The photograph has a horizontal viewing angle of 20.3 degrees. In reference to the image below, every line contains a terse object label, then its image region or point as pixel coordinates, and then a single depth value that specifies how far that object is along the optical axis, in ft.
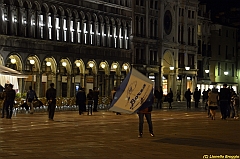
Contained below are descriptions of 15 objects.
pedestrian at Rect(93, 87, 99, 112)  156.15
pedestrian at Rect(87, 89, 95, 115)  140.26
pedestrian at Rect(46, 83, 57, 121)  112.57
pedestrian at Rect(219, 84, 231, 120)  121.29
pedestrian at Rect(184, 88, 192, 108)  197.88
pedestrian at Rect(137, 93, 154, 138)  74.49
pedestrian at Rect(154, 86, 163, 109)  192.34
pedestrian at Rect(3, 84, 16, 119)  115.14
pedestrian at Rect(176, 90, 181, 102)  285.64
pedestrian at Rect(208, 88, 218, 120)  120.78
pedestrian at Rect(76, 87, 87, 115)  138.72
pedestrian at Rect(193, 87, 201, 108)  198.59
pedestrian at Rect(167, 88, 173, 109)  196.89
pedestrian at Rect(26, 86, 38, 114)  135.64
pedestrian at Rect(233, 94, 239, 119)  131.93
